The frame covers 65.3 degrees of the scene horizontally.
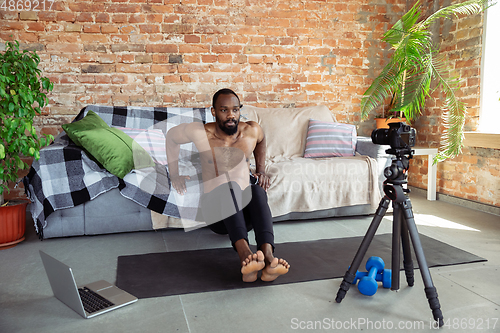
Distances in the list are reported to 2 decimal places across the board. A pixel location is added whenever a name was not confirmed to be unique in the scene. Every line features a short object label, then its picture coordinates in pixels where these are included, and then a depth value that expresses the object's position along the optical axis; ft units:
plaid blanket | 7.88
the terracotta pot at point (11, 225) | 7.56
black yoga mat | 5.83
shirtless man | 5.85
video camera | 4.85
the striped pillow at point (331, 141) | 10.88
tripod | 4.61
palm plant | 10.75
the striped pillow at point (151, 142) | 9.56
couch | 7.96
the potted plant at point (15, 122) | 7.09
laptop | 4.86
